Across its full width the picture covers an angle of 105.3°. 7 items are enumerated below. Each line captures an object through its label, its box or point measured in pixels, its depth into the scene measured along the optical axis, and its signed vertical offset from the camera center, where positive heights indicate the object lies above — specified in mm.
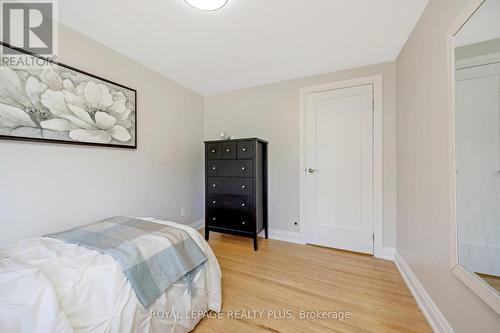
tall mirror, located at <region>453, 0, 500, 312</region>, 807 +93
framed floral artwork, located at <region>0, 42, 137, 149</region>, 1357 +509
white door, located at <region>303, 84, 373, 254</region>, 2273 -14
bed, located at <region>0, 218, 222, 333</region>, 719 -550
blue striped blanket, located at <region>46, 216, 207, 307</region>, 1019 -507
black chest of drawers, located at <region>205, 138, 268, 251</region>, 2379 -268
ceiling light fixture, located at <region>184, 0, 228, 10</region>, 1343 +1161
